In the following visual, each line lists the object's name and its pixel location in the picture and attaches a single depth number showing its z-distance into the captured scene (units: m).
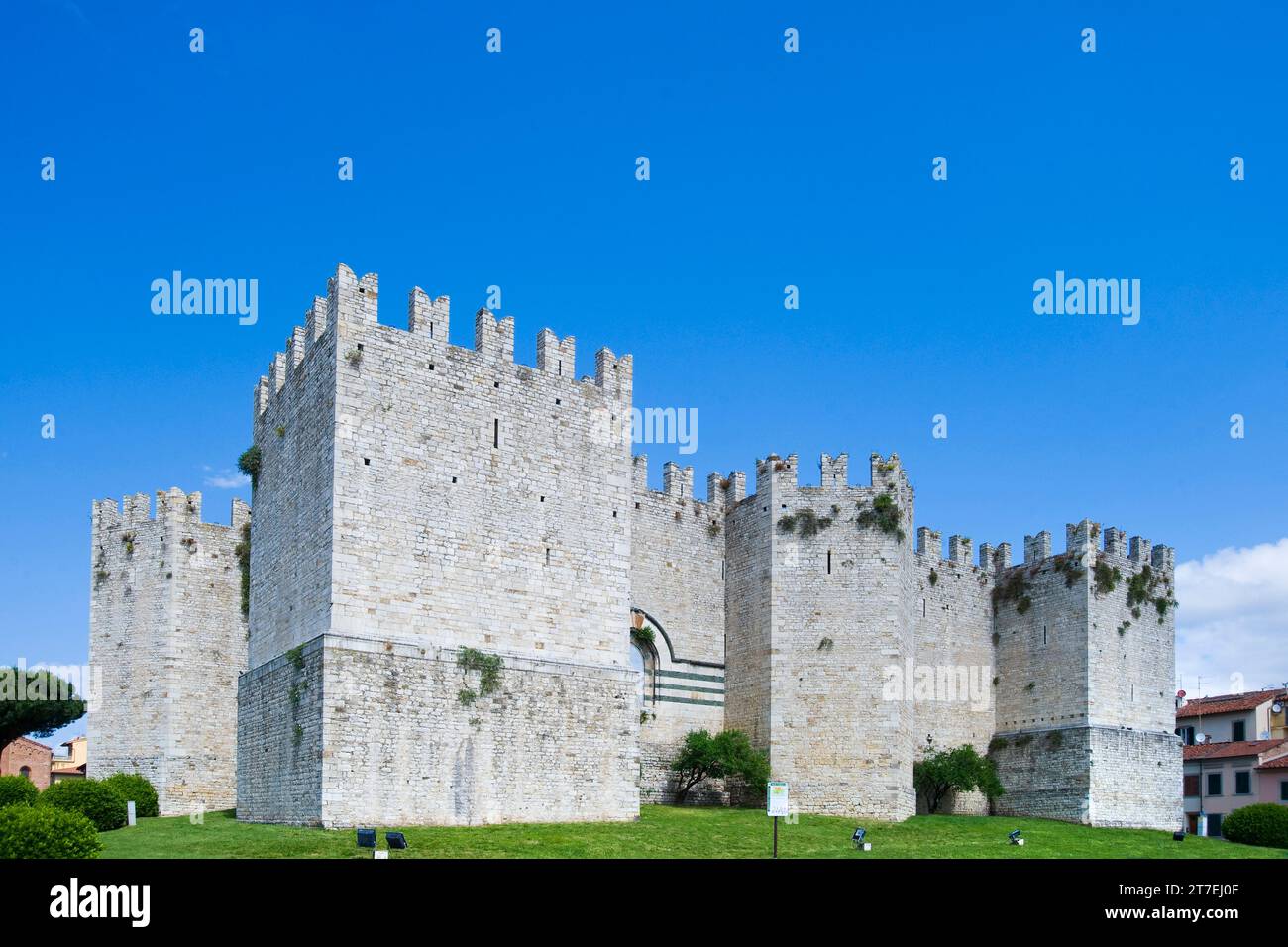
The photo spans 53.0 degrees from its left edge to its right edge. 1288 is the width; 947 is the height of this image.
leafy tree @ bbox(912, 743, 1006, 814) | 40.25
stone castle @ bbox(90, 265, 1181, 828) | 26.97
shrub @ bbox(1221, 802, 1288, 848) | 37.34
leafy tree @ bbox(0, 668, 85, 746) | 57.38
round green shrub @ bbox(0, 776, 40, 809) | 32.56
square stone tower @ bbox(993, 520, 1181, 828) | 41.62
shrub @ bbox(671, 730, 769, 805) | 35.41
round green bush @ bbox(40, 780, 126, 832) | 31.72
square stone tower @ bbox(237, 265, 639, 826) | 26.28
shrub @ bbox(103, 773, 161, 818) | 34.03
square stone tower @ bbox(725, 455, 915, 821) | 35.50
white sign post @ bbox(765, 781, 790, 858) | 22.52
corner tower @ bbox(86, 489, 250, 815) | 37.12
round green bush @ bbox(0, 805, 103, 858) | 19.70
